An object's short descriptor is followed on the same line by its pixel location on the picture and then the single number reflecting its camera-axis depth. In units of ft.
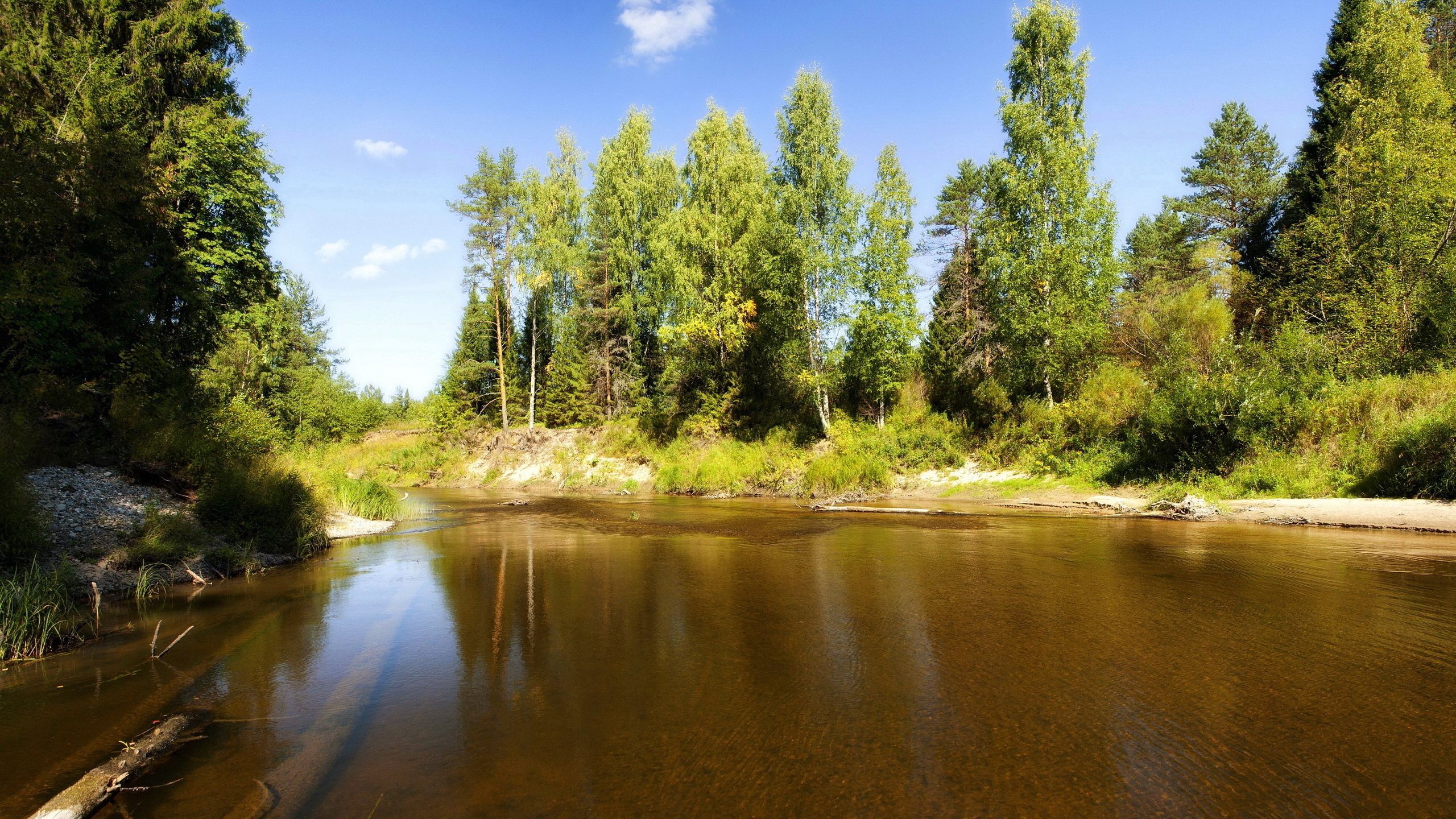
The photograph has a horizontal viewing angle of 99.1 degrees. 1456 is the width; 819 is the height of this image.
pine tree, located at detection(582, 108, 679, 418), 123.13
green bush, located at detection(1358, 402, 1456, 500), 42.09
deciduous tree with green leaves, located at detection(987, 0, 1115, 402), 74.64
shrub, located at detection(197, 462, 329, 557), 39.78
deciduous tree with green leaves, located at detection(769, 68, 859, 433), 90.48
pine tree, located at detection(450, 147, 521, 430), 118.01
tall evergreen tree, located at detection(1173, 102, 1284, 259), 107.76
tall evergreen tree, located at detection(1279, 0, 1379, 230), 78.79
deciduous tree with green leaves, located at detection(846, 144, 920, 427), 86.12
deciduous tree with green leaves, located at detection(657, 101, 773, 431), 101.24
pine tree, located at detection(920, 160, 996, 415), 88.28
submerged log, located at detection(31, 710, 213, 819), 11.66
